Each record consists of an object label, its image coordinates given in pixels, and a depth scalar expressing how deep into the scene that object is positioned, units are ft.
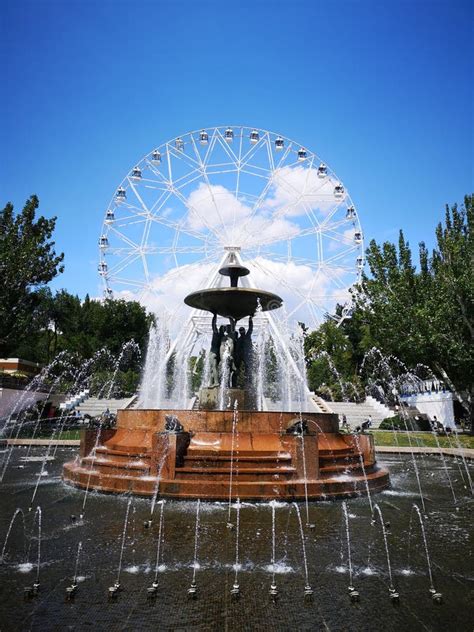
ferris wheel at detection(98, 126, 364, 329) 112.57
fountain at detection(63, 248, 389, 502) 27.73
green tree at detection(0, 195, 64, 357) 89.61
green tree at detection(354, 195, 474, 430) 84.69
